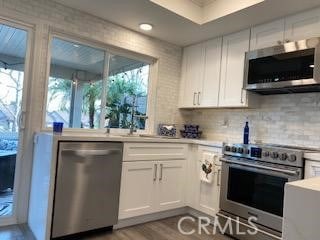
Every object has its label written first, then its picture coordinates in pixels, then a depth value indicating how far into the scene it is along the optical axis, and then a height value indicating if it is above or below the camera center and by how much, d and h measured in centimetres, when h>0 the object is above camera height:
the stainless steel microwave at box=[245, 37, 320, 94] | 233 +62
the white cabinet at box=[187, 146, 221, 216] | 287 -69
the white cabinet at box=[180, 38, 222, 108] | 338 +70
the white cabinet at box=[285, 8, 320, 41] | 246 +104
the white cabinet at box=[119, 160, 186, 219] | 265 -69
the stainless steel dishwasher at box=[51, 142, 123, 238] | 220 -61
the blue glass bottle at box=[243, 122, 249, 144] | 293 -6
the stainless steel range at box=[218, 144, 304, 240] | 225 -49
